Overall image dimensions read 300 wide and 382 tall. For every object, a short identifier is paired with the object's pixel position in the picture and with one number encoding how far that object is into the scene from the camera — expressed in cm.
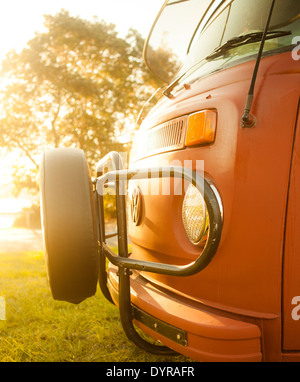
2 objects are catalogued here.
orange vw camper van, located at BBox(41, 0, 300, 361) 136
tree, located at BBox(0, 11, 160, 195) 1582
